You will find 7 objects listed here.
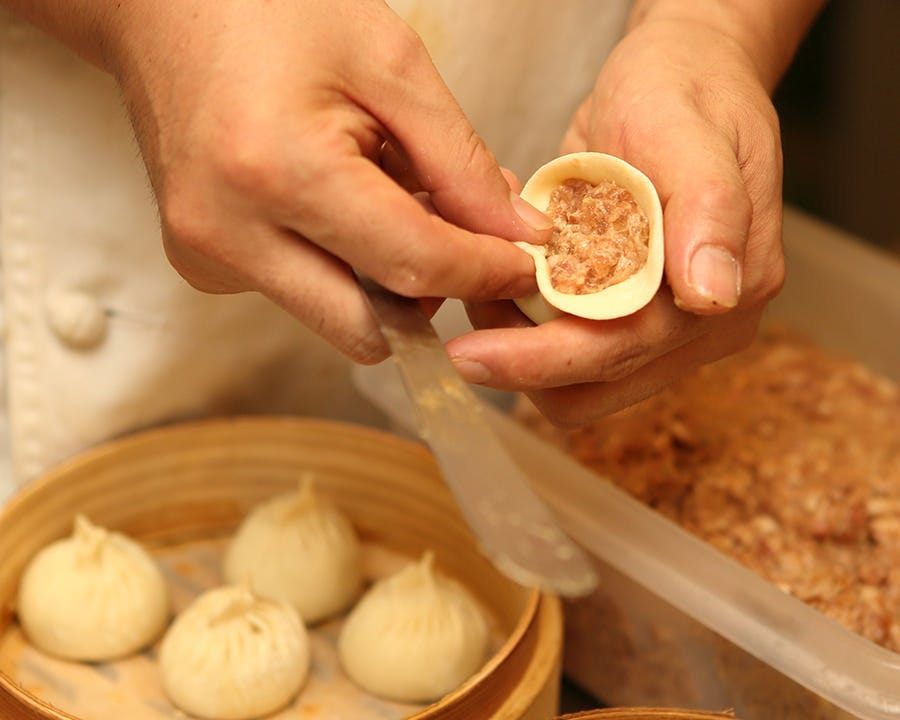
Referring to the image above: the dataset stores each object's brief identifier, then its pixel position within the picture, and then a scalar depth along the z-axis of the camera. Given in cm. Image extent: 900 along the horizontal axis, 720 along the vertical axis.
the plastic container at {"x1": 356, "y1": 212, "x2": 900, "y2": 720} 48
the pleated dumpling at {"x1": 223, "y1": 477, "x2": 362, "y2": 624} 55
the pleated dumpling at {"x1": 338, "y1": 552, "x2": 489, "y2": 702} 52
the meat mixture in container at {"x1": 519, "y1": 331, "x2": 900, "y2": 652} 53
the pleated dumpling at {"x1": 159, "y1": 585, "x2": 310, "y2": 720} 51
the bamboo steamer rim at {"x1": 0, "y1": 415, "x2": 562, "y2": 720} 46
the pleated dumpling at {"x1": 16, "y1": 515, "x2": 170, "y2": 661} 53
